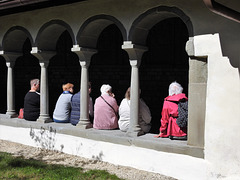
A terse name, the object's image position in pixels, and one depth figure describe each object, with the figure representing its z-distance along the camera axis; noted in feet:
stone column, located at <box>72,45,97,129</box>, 20.12
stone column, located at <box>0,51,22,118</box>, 24.90
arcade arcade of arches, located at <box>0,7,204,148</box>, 19.36
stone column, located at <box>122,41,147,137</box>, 17.88
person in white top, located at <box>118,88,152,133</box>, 18.45
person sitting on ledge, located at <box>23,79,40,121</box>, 23.18
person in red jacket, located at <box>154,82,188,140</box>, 16.67
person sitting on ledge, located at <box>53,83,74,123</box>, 22.06
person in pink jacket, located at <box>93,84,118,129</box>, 19.67
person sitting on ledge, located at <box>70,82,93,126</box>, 20.90
